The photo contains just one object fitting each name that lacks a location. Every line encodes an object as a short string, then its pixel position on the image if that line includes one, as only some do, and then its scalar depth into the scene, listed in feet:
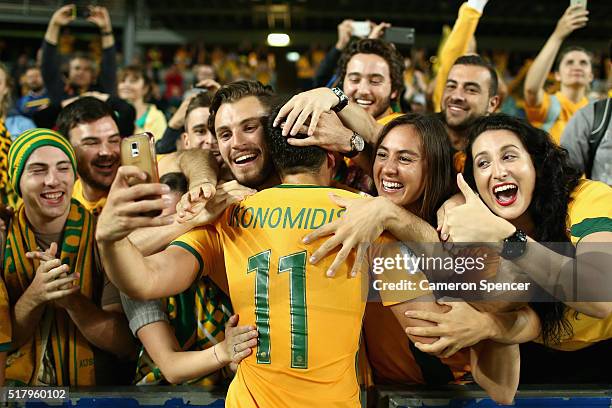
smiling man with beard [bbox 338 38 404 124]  12.02
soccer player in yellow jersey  6.36
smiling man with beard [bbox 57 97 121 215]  10.86
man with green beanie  7.93
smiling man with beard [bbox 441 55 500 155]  12.51
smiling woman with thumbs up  7.00
